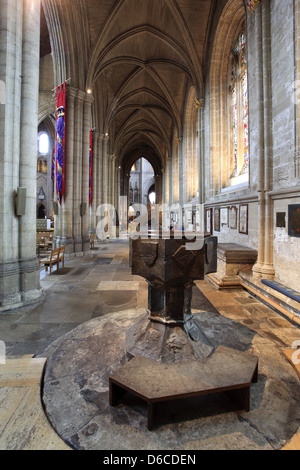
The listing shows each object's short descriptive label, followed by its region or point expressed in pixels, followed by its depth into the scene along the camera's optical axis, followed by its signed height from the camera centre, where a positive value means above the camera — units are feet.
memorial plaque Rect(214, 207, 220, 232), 32.11 +2.58
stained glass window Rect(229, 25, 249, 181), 28.86 +16.23
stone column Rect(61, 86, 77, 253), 32.60 +7.91
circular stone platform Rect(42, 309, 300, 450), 4.99 -4.11
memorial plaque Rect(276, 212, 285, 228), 17.17 +1.38
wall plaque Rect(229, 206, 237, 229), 26.09 +2.38
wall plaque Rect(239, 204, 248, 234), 23.13 +1.94
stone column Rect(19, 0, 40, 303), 15.24 +5.98
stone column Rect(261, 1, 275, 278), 18.56 +7.32
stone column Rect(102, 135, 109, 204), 55.01 +15.92
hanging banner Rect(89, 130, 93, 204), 42.66 +12.26
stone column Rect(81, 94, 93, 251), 34.78 +10.71
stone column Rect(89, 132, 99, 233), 50.01 +9.67
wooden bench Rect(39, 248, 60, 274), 21.80 -2.10
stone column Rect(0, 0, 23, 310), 14.10 +5.71
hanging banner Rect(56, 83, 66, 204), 31.45 +13.10
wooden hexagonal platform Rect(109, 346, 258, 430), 5.31 -3.33
